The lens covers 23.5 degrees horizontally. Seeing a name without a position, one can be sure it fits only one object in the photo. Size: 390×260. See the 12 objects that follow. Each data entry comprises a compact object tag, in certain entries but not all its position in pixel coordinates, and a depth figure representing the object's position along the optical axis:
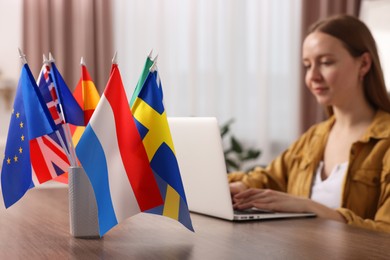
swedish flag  1.19
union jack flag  1.27
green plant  4.43
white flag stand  1.21
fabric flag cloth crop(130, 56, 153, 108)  1.22
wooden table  1.13
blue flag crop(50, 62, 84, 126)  1.24
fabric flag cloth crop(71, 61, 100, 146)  1.30
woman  1.82
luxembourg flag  1.15
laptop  1.41
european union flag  1.25
